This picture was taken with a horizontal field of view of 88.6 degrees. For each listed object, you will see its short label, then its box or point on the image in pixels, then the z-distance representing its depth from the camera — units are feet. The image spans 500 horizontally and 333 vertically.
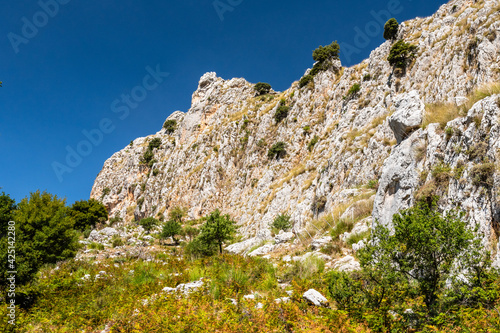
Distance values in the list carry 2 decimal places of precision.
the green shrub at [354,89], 101.23
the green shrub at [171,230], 99.09
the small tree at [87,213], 139.33
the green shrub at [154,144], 232.12
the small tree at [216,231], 57.98
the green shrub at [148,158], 222.77
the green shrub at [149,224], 128.03
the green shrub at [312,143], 108.45
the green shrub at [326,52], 138.82
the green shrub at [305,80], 141.42
